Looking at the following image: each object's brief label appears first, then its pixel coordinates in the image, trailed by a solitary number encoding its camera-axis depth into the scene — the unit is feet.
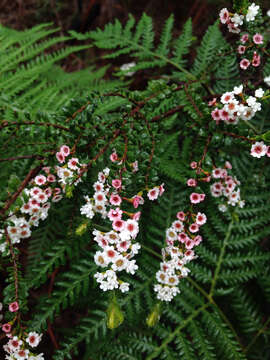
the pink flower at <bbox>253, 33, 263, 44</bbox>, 1.25
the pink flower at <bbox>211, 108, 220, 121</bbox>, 1.26
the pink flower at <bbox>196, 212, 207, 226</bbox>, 1.23
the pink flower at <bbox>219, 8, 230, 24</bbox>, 1.22
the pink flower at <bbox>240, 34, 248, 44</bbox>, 1.28
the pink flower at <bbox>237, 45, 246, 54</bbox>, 1.28
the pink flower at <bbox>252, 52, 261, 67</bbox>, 1.26
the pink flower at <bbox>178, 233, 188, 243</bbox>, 1.20
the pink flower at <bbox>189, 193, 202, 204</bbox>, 1.22
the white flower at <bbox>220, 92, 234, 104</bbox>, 1.17
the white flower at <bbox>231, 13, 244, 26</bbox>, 1.21
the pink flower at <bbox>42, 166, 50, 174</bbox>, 1.34
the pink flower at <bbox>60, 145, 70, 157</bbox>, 1.24
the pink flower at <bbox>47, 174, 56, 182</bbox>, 1.30
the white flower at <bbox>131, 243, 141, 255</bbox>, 1.08
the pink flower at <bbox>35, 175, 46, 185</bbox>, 1.28
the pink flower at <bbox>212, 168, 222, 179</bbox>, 1.43
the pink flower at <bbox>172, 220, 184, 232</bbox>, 1.26
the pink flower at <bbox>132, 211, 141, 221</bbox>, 1.11
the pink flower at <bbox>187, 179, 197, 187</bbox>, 1.24
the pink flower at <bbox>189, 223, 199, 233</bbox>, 1.21
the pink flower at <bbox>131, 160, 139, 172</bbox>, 1.31
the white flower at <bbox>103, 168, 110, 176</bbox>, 1.22
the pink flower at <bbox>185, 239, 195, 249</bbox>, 1.20
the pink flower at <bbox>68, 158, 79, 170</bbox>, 1.21
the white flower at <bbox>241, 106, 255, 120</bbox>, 1.17
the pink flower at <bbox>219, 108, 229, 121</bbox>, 1.24
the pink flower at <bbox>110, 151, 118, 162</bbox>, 1.23
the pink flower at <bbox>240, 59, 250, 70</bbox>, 1.28
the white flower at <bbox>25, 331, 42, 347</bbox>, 1.22
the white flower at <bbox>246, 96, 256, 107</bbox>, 1.13
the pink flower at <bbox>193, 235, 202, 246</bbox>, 1.21
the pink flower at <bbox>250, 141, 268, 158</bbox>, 1.16
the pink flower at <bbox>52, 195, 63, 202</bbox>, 1.33
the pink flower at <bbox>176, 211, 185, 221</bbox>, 1.25
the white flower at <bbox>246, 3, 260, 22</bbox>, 1.19
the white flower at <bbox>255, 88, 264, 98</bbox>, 1.14
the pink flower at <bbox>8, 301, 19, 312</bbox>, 1.17
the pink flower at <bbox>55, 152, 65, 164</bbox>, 1.24
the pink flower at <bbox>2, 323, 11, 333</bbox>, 1.21
